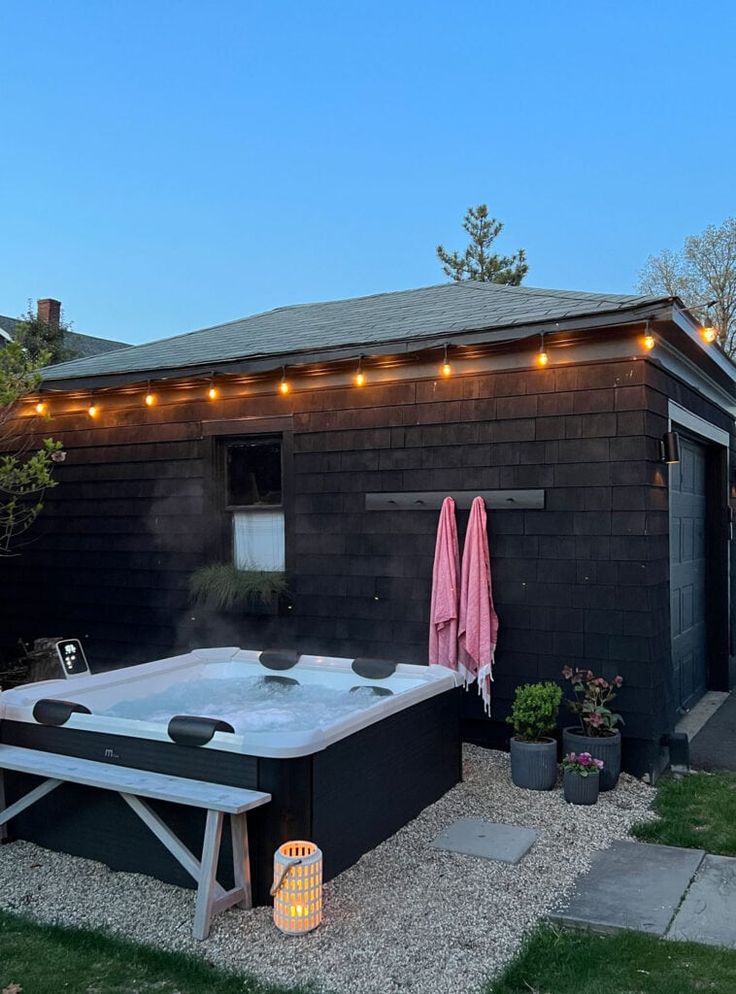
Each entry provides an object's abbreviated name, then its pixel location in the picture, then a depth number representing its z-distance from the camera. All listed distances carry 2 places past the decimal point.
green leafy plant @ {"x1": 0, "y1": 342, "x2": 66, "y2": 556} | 4.77
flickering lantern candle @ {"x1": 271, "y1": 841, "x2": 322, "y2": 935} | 2.84
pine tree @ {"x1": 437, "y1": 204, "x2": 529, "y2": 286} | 24.84
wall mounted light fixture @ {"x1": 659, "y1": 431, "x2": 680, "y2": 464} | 4.92
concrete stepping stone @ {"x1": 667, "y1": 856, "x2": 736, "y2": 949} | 2.84
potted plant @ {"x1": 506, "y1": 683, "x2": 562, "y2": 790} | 4.45
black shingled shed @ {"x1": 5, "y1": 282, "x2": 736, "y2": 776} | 4.81
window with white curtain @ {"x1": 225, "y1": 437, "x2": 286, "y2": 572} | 6.20
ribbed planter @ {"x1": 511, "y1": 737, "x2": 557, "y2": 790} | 4.45
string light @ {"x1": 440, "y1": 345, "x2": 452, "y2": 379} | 5.27
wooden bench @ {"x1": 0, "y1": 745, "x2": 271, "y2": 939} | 2.88
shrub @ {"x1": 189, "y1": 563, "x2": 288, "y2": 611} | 6.01
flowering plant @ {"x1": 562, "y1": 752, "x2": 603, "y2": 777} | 4.23
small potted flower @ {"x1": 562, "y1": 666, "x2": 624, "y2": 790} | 4.42
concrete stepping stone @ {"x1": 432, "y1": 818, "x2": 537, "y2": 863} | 3.60
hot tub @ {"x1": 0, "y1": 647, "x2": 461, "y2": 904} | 3.12
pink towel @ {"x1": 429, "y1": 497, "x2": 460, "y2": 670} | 5.17
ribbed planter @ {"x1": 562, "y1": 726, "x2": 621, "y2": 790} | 4.41
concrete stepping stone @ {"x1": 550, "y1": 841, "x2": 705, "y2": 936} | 2.96
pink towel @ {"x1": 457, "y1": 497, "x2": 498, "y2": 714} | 5.04
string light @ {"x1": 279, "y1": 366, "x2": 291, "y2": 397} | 5.93
